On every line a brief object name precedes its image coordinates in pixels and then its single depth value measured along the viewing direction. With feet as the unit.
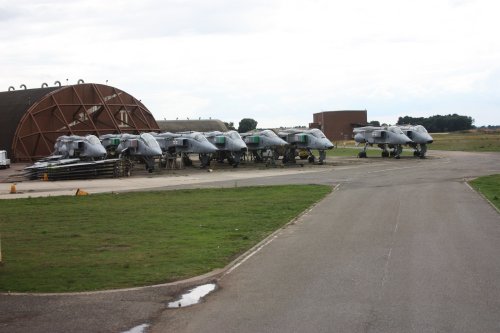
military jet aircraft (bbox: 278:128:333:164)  177.99
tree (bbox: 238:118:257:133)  517.88
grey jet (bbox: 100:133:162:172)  158.10
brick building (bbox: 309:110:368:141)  400.47
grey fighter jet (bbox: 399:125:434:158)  195.42
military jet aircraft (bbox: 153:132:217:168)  169.07
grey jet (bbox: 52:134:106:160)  164.25
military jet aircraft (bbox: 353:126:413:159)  193.26
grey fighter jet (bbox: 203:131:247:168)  174.50
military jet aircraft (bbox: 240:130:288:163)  178.60
